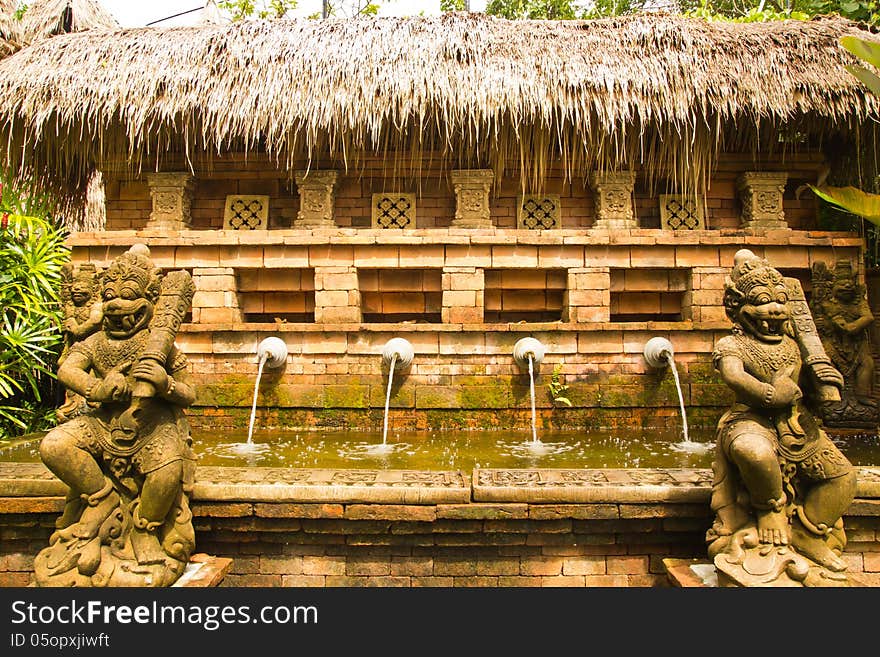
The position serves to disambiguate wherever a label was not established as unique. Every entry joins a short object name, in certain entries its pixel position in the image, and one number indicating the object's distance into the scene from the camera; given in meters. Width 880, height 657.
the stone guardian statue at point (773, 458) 3.01
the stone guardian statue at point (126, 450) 3.04
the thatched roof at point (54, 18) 8.30
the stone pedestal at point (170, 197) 6.84
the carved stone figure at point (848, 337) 6.06
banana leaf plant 3.51
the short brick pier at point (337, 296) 6.55
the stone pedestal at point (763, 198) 6.78
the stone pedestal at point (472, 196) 6.82
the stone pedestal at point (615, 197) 6.82
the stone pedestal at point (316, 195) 6.88
